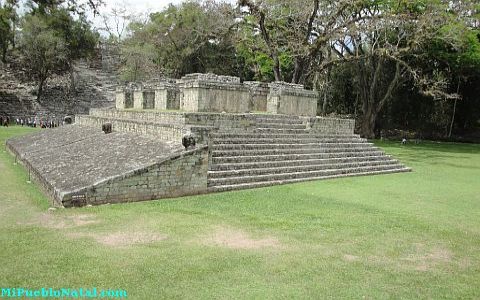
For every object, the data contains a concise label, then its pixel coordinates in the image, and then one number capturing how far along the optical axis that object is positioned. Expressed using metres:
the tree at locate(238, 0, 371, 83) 19.98
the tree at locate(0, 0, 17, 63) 28.66
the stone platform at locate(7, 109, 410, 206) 8.09
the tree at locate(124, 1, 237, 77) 31.45
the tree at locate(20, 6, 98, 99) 28.50
